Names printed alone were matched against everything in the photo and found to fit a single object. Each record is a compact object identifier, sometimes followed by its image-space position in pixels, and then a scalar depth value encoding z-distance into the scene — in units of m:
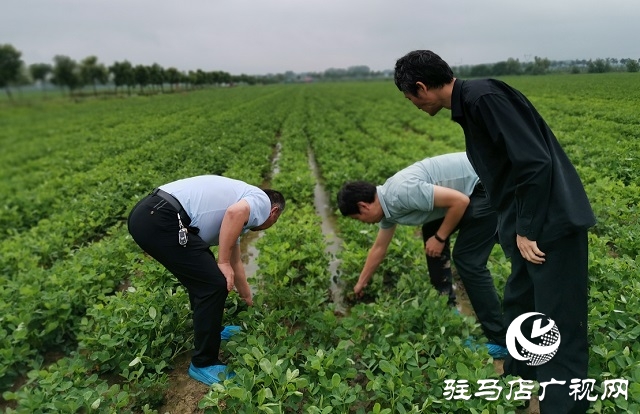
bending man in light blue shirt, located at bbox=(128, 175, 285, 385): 2.56
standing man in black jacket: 1.89
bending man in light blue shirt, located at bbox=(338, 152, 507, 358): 2.91
